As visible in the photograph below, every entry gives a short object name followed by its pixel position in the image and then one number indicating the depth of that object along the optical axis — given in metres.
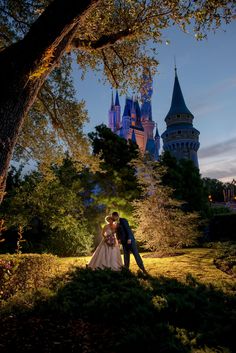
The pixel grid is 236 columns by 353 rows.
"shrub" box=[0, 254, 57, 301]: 6.23
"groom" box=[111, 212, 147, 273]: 9.91
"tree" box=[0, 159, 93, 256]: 17.30
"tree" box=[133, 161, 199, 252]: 16.28
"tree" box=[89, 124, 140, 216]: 21.67
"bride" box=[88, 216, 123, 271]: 10.26
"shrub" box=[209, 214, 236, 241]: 22.94
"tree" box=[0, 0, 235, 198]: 4.19
